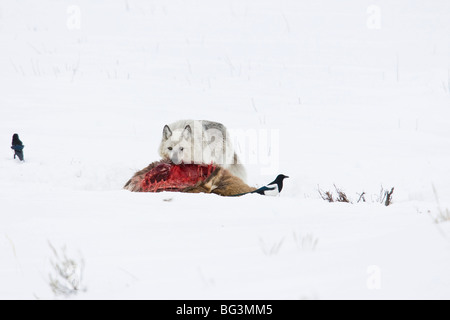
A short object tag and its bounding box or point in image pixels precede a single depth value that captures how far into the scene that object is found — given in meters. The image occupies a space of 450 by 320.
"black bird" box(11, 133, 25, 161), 11.92
